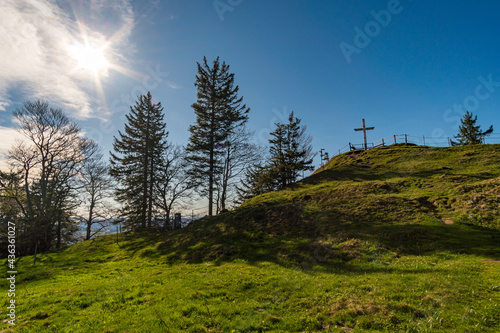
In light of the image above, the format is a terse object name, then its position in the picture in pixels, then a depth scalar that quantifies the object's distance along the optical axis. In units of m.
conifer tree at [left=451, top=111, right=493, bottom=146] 50.59
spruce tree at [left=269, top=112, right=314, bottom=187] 37.59
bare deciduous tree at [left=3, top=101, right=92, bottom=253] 26.48
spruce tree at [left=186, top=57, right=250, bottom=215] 31.41
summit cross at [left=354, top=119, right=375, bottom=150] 39.92
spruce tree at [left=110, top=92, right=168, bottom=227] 32.38
